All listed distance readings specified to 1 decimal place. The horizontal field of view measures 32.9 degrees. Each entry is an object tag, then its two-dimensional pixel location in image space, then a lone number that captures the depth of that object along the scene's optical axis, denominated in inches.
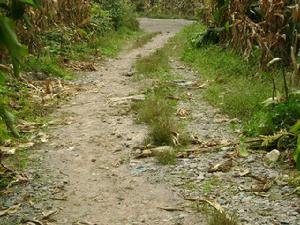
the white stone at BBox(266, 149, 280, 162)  184.4
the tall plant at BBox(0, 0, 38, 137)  79.8
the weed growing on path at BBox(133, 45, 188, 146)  211.3
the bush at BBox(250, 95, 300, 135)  195.9
